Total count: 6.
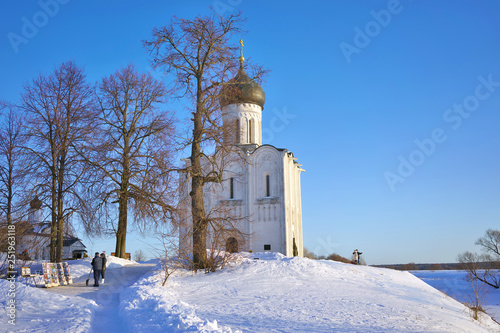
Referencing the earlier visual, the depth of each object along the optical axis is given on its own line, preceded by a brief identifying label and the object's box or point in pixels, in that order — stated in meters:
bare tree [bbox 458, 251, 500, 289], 43.42
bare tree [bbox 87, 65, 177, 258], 19.25
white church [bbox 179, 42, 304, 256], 28.59
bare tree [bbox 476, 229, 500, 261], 46.03
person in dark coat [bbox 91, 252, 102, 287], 15.55
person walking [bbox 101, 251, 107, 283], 16.05
